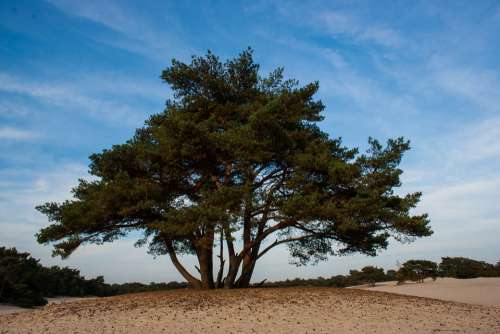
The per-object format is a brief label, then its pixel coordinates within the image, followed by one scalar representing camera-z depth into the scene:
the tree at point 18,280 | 24.64
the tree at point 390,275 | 54.99
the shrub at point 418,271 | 43.31
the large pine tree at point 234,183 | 14.91
